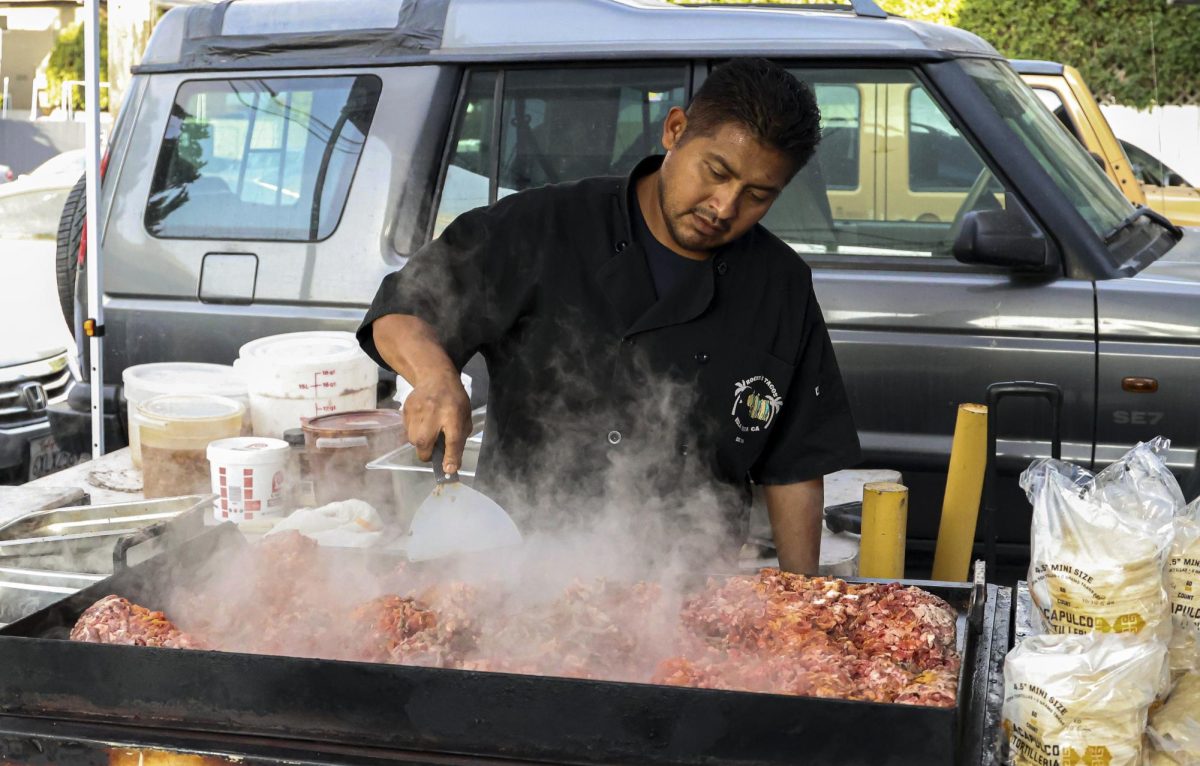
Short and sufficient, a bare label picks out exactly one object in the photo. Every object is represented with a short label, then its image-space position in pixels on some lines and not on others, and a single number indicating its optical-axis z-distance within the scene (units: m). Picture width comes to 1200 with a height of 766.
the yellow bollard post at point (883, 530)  2.77
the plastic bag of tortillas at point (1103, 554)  1.79
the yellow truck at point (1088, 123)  7.81
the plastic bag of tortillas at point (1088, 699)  1.69
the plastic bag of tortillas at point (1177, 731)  1.75
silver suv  4.14
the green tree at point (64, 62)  22.44
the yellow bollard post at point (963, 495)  2.90
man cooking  2.69
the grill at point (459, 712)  1.66
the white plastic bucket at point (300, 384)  3.66
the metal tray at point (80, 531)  2.70
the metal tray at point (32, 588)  2.51
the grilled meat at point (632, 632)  1.96
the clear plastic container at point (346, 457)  3.34
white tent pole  4.28
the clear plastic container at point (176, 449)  3.47
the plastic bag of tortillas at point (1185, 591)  1.88
